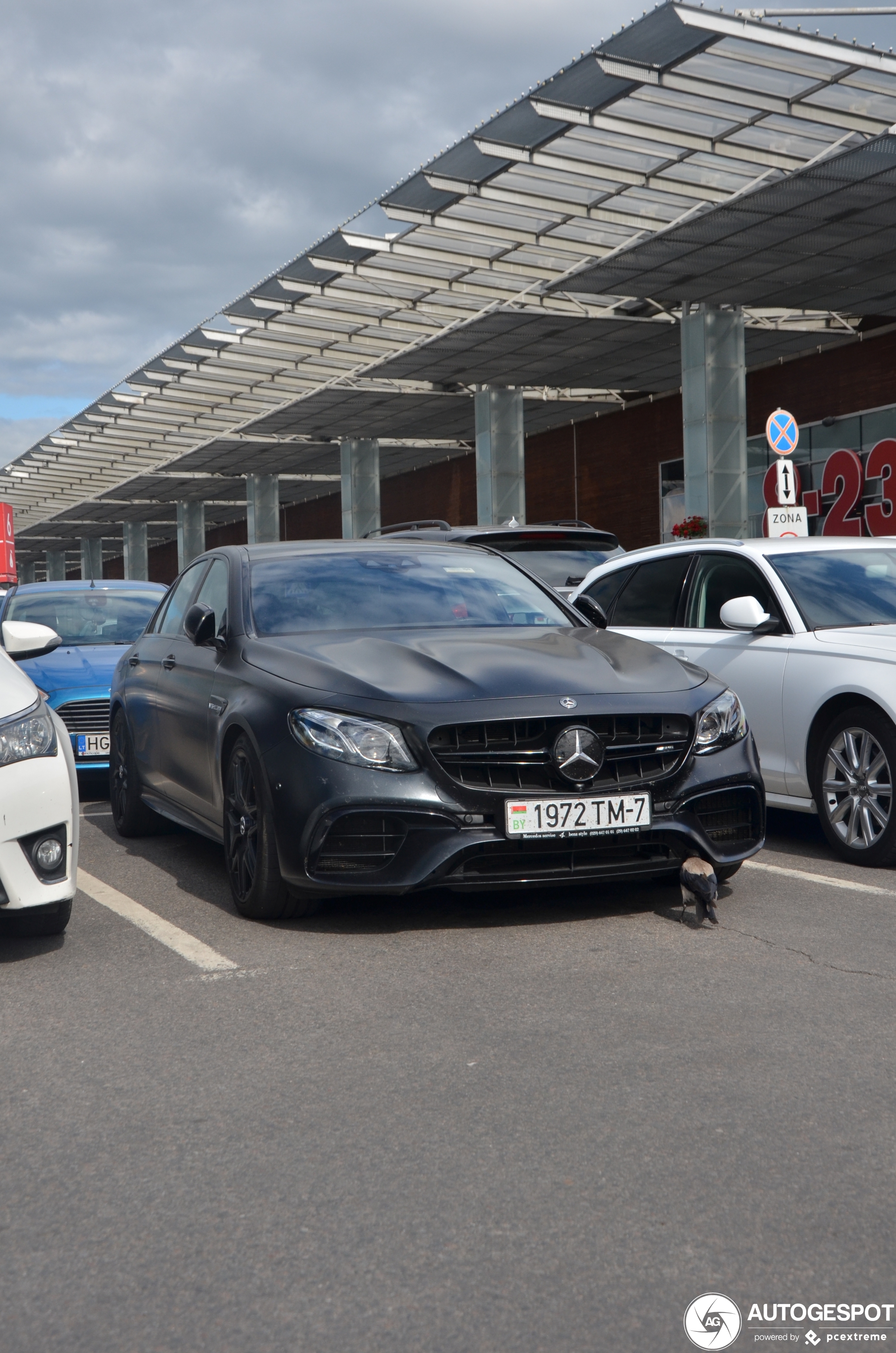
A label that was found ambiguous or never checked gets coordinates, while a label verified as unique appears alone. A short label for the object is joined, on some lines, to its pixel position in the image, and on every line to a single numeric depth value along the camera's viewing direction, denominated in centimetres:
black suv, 1029
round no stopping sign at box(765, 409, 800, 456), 1582
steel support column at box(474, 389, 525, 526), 3216
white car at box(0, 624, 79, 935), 492
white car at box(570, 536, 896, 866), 656
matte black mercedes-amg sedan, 507
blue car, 966
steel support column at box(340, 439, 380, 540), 3916
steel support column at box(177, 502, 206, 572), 5306
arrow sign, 1563
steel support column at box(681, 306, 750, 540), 2441
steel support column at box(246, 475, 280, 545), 4559
